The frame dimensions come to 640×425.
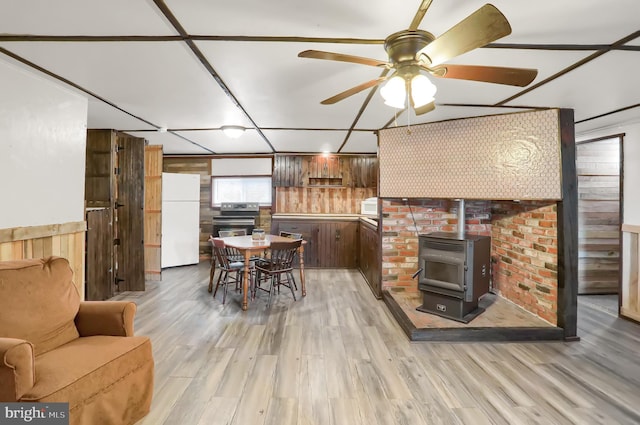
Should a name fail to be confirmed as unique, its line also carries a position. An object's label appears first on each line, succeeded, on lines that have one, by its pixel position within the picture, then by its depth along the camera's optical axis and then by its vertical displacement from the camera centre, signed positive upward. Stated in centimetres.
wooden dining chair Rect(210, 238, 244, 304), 378 -62
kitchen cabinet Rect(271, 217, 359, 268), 564 -57
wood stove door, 300 -59
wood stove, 297 -60
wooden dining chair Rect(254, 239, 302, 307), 368 -68
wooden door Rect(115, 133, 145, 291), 416 -6
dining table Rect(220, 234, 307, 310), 357 -42
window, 633 +44
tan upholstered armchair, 134 -76
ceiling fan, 132 +75
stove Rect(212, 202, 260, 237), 598 -12
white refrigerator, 547 -16
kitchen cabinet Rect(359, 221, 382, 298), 400 -63
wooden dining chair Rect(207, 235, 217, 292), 416 -85
